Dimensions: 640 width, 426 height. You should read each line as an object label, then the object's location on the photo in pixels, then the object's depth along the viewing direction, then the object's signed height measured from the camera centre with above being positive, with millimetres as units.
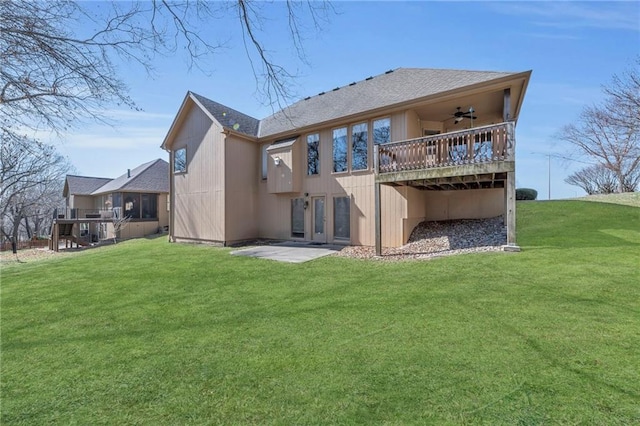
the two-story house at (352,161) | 8188 +1716
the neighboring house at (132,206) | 21016 +384
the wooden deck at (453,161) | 7074 +1333
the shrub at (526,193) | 17172 +965
